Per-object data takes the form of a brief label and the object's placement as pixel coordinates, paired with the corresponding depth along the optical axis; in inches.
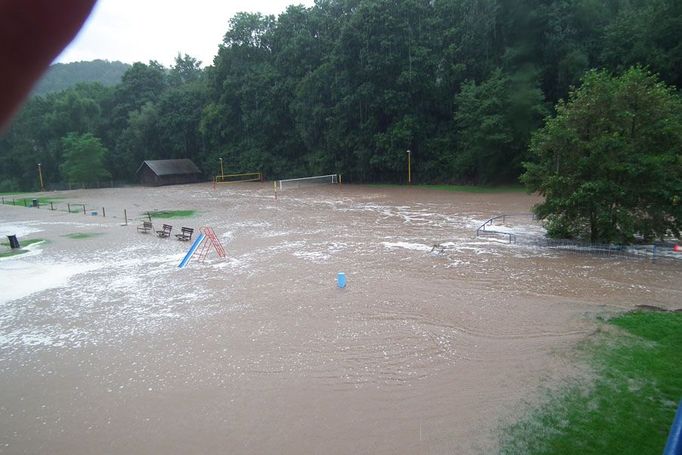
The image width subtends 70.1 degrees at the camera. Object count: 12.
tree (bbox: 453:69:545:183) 1612.9
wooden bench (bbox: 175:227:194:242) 995.3
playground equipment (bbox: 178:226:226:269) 797.9
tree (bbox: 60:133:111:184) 2618.1
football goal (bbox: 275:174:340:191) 2187.5
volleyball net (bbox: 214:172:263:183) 2549.2
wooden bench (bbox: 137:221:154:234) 1125.0
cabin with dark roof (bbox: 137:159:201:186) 2559.1
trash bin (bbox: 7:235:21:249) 992.7
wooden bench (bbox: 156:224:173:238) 1056.2
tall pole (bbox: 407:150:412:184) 1910.4
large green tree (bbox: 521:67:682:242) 741.9
